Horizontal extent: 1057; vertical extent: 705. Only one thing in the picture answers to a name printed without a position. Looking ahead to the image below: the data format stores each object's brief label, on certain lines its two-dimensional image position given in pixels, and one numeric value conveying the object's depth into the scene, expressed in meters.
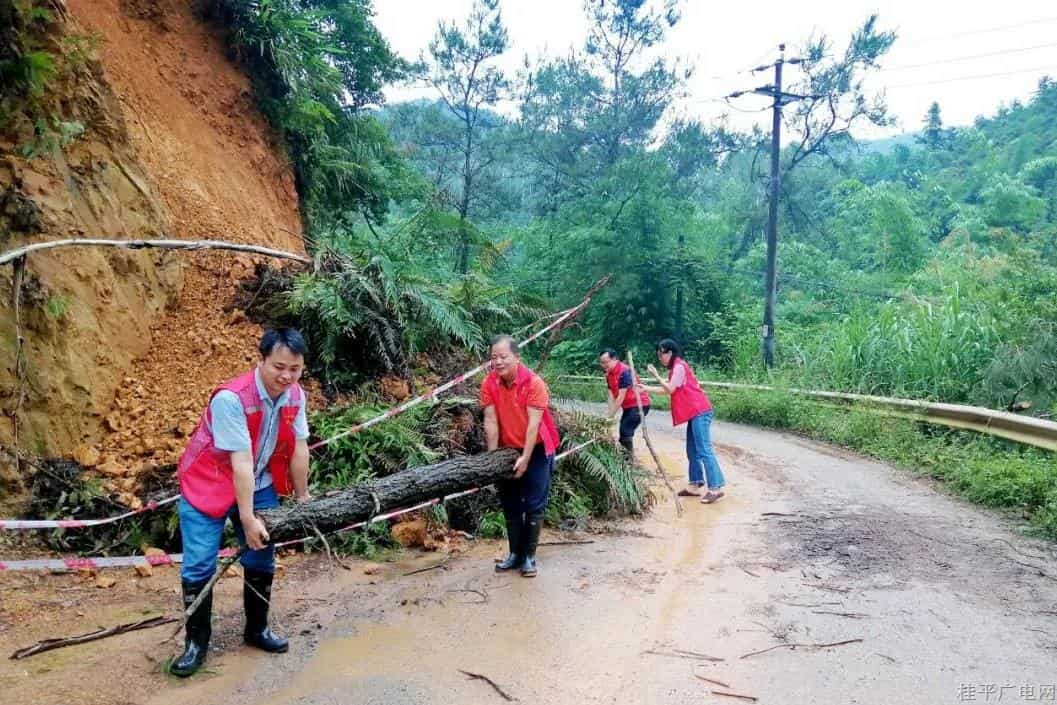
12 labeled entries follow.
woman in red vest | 8.14
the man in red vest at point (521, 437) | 5.52
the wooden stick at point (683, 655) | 4.09
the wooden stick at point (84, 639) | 3.83
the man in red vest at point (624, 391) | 9.09
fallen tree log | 4.36
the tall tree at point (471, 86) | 29.98
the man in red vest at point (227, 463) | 3.74
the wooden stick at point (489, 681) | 3.67
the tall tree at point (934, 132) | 42.91
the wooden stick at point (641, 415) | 7.17
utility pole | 19.77
